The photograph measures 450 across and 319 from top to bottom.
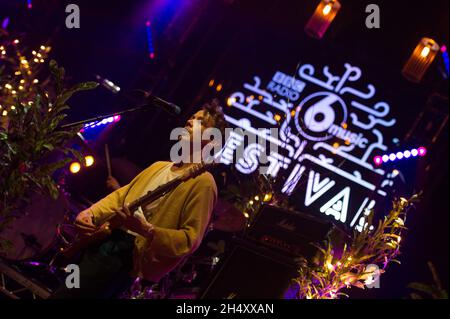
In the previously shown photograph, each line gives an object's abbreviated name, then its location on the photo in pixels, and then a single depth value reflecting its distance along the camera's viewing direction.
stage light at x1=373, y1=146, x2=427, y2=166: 6.80
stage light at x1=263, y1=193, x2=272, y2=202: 4.42
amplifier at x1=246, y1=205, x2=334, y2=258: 3.18
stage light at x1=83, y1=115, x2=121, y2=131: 3.09
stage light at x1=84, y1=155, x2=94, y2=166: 5.08
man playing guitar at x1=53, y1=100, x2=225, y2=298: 2.56
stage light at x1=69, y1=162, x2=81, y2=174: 5.23
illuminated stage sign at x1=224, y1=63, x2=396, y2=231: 7.92
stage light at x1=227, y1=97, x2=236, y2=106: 8.38
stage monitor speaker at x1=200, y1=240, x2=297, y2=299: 3.08
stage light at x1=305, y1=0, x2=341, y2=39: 7.27
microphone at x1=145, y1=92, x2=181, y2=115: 3.20
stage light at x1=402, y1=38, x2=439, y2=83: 7.21
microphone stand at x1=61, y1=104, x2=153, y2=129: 2.99
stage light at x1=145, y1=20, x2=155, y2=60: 7.47
